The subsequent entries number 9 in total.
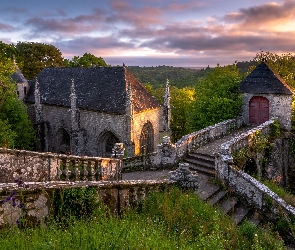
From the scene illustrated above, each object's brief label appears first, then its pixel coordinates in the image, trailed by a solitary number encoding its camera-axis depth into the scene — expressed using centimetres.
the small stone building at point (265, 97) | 2344
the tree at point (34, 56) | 4941
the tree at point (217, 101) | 2486
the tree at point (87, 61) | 4512
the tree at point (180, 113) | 4484
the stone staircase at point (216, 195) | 1232
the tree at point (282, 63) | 3431
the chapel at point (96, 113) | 2544
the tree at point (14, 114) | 2562
